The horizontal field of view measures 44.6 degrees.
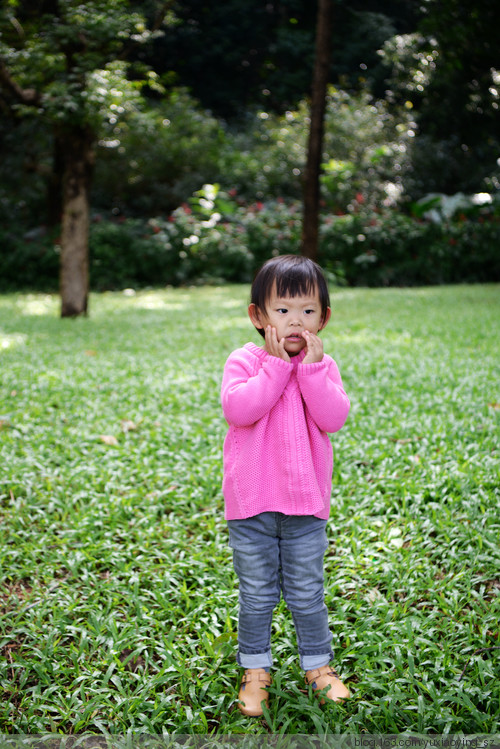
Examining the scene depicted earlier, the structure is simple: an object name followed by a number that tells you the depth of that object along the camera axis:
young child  1.62
